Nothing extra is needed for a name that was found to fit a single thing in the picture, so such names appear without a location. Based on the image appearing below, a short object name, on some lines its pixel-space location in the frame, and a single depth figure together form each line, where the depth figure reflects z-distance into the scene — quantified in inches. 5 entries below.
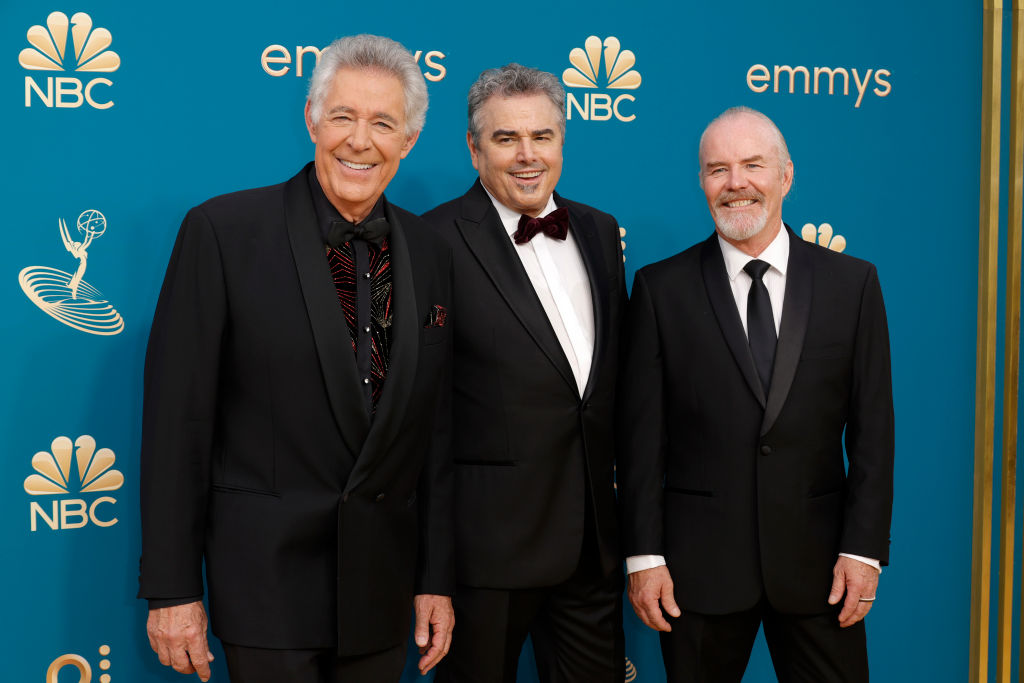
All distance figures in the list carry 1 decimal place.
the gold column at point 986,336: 116.9
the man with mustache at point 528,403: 80.7
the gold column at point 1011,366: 116.8
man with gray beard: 79.7
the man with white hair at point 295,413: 64.1
